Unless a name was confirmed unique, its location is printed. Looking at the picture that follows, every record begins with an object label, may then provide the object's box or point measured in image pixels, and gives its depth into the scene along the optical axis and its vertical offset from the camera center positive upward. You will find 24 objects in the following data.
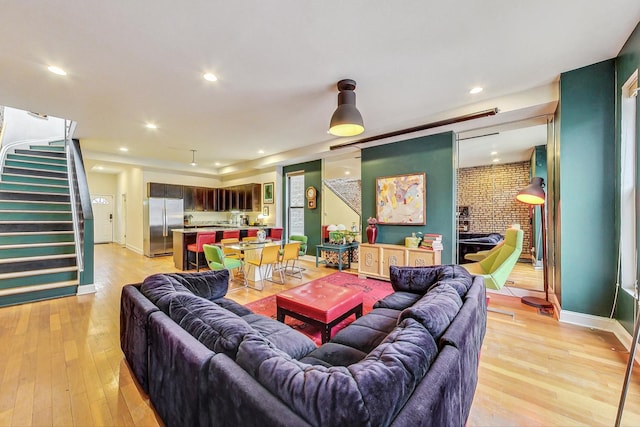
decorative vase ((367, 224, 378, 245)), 5.06 -0.44
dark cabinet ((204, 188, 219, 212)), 8.72 +0.45
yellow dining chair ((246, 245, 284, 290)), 4.28 -0.83
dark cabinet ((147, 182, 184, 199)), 7.41 +0.69
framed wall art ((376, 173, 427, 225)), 4.68 +0.25
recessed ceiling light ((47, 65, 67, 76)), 2.75 +1.59
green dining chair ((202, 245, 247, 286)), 4.09 -0.79
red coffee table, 2.35 -0.91
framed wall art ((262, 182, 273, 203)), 7.73 +0.64
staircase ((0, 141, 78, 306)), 3.68 -0.31
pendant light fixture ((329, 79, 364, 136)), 2.80 +1.09
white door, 9.54 -0.18
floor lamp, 3.43 +0.12
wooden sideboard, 4.34 -0.83
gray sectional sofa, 0.85 -0.65
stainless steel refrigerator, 7.27 -0.32
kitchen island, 5.77 -0.70
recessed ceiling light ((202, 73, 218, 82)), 2.90 +1.58
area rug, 2.86 -1.30
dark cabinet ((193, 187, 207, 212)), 8.45 +0.52
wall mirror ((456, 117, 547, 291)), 4.41 +0.35
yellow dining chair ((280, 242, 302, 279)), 4.69 -0.74
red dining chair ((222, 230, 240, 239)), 6.08 -0.52
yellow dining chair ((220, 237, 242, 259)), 4.86 -0.73
